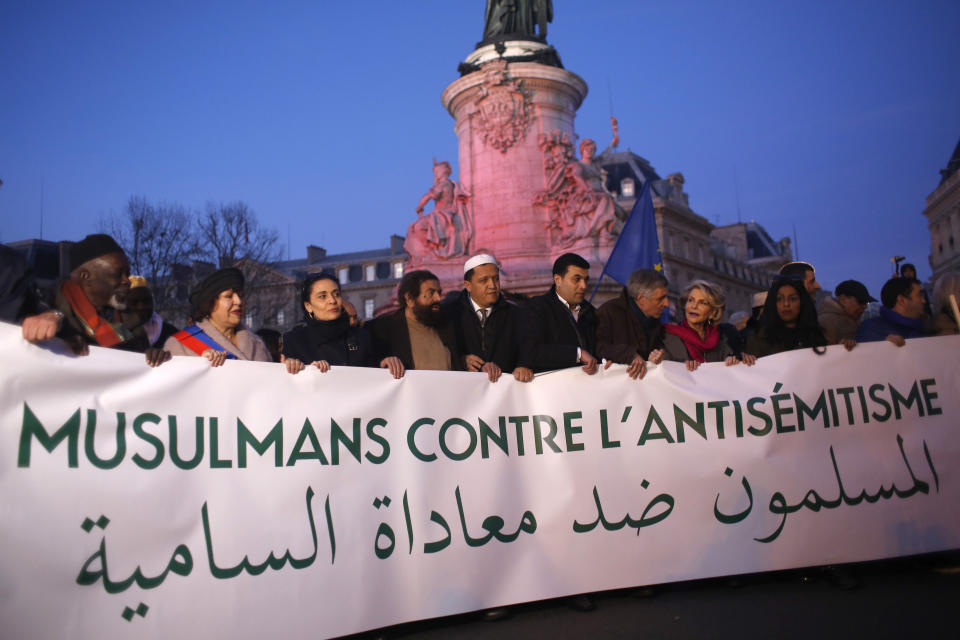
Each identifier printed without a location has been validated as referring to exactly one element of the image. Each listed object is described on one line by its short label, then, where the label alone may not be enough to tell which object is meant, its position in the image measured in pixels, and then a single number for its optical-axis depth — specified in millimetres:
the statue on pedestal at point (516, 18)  19156
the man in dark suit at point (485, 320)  5340
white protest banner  3510
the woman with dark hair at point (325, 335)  4875
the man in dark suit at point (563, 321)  5129
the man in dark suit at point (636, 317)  5477
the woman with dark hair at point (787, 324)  5734
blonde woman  5641
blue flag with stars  9555
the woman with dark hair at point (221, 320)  4609
